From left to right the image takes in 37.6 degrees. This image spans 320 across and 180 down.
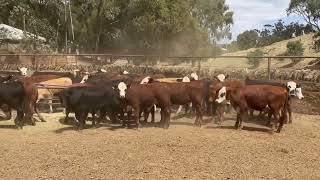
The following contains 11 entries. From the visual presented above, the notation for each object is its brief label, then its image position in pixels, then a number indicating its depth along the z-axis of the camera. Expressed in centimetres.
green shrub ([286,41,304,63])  4519
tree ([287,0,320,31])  5225
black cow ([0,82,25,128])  1241
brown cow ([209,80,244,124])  1419
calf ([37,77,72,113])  1502
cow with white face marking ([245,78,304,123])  1457
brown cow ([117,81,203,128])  1296
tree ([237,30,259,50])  10196
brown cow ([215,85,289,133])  1287
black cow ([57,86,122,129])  1260
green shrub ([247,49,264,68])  3833
